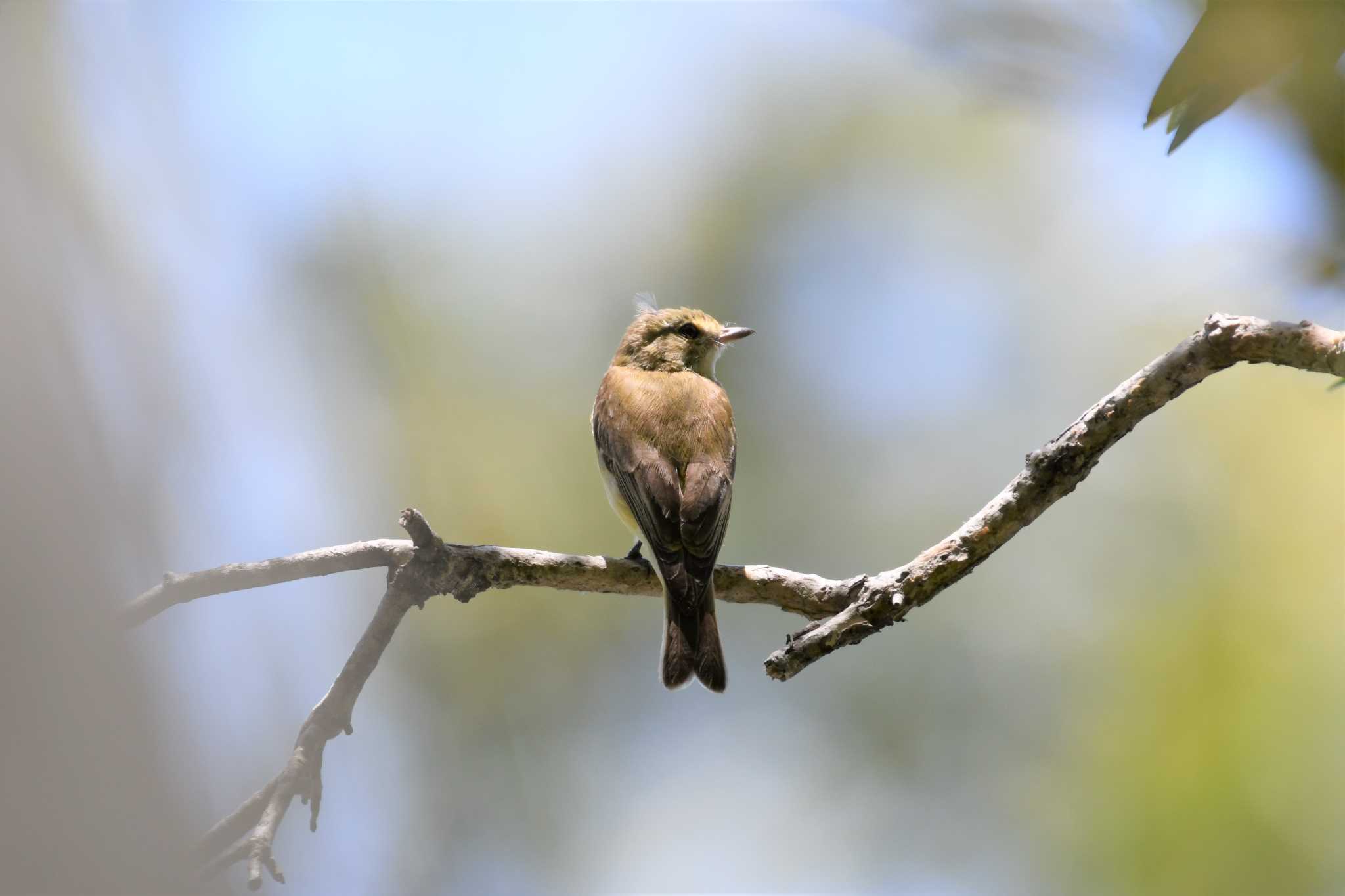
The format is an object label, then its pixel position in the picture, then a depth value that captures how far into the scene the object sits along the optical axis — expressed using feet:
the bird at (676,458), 24.26
